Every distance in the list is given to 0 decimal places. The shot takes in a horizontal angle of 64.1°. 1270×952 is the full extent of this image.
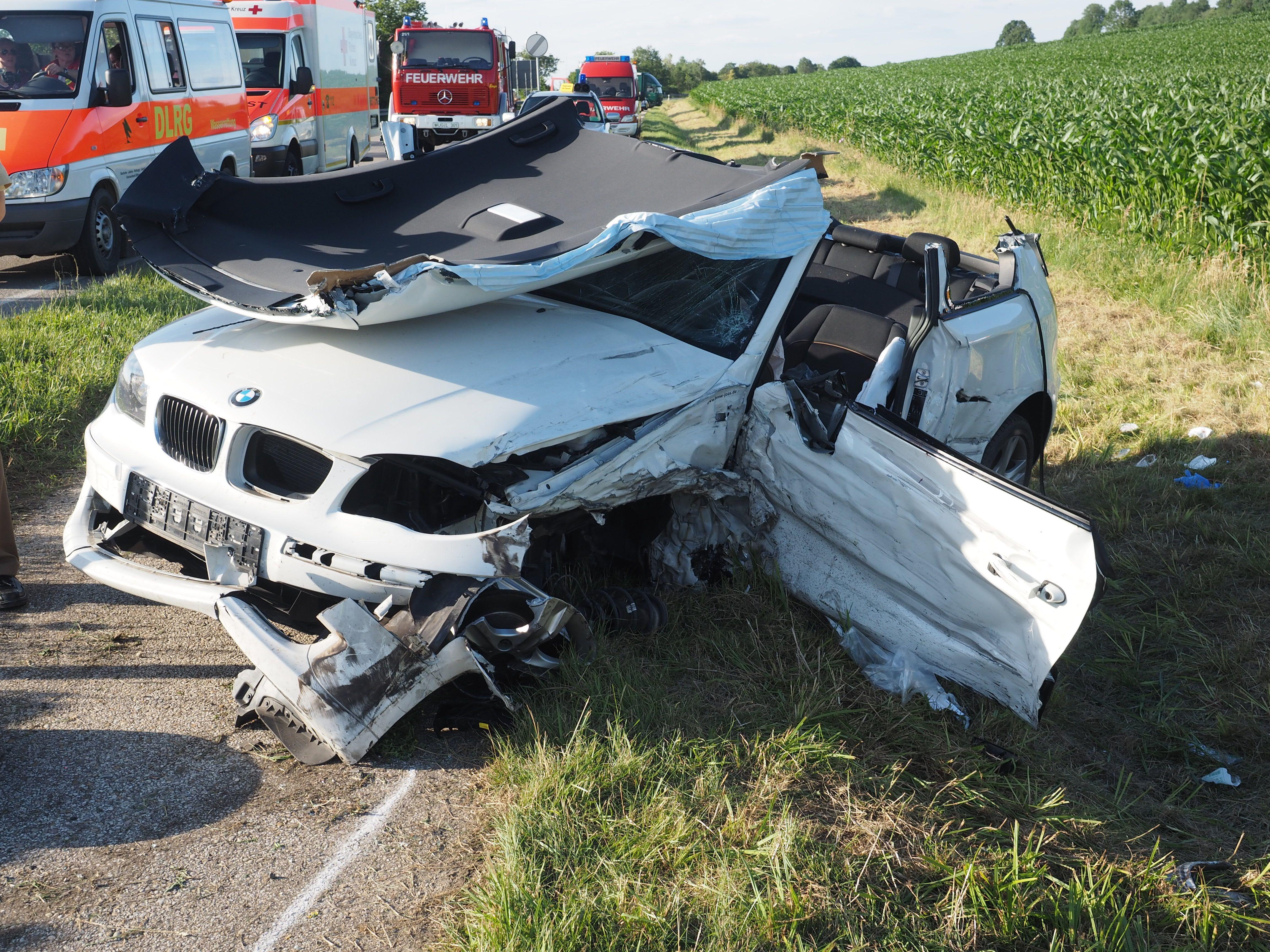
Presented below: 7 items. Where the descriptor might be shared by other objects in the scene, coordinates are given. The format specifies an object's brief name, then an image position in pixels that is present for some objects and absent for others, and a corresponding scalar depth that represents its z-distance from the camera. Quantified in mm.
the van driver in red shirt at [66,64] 9320
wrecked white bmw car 2893
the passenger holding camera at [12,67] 9180
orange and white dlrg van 8930
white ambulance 14594
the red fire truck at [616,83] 27656
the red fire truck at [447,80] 19812
